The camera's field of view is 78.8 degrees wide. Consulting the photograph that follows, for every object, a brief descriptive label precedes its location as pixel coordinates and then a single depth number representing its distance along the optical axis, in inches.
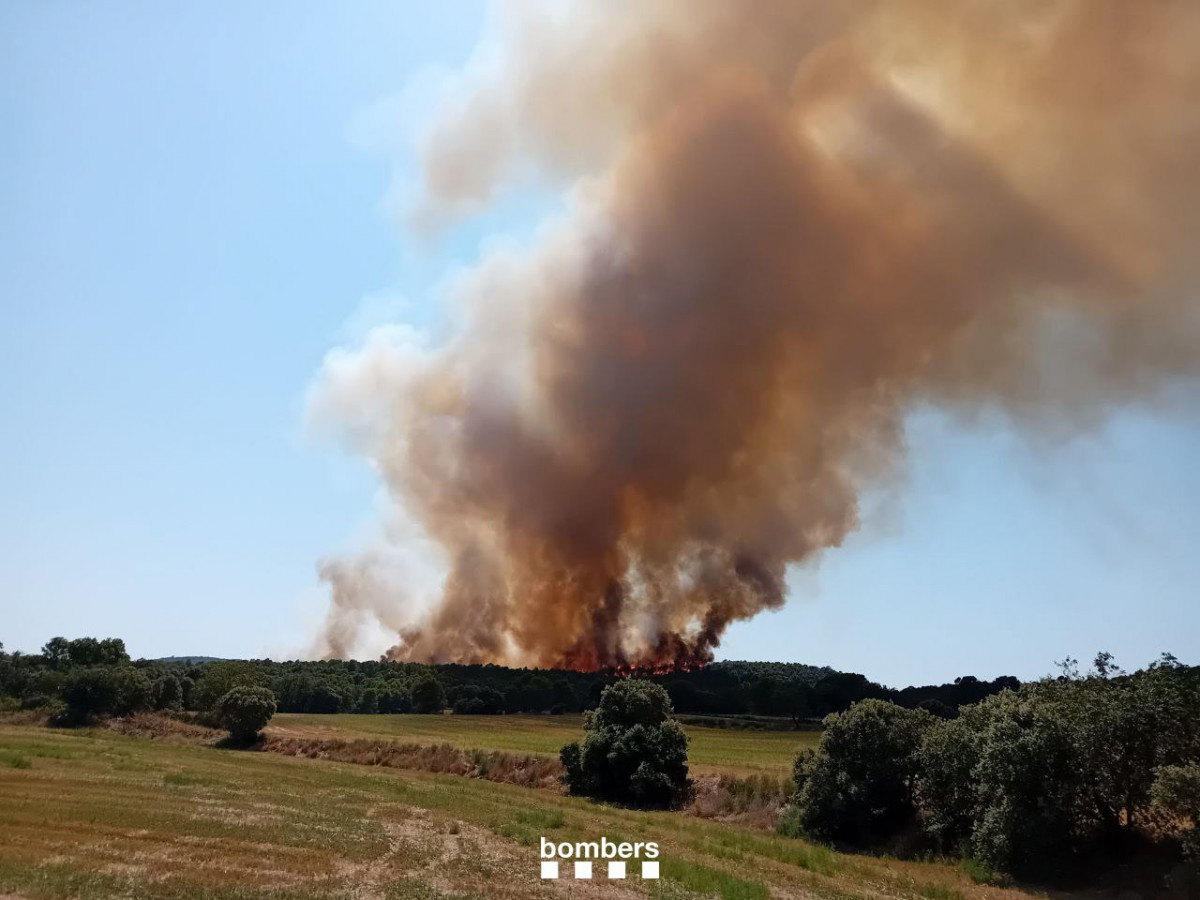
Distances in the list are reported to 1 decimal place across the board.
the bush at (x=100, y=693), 3444.9
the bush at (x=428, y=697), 5014.8
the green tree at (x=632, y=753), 2122.3
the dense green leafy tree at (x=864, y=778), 1641.2
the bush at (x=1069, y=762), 1195.9
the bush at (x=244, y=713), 3117.6
